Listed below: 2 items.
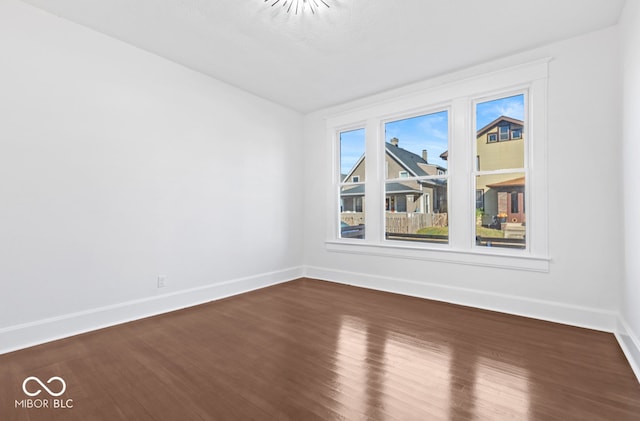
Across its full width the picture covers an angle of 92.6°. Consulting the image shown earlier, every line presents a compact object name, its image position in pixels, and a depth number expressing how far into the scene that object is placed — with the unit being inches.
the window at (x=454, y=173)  131.5
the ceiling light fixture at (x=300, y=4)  100.7
